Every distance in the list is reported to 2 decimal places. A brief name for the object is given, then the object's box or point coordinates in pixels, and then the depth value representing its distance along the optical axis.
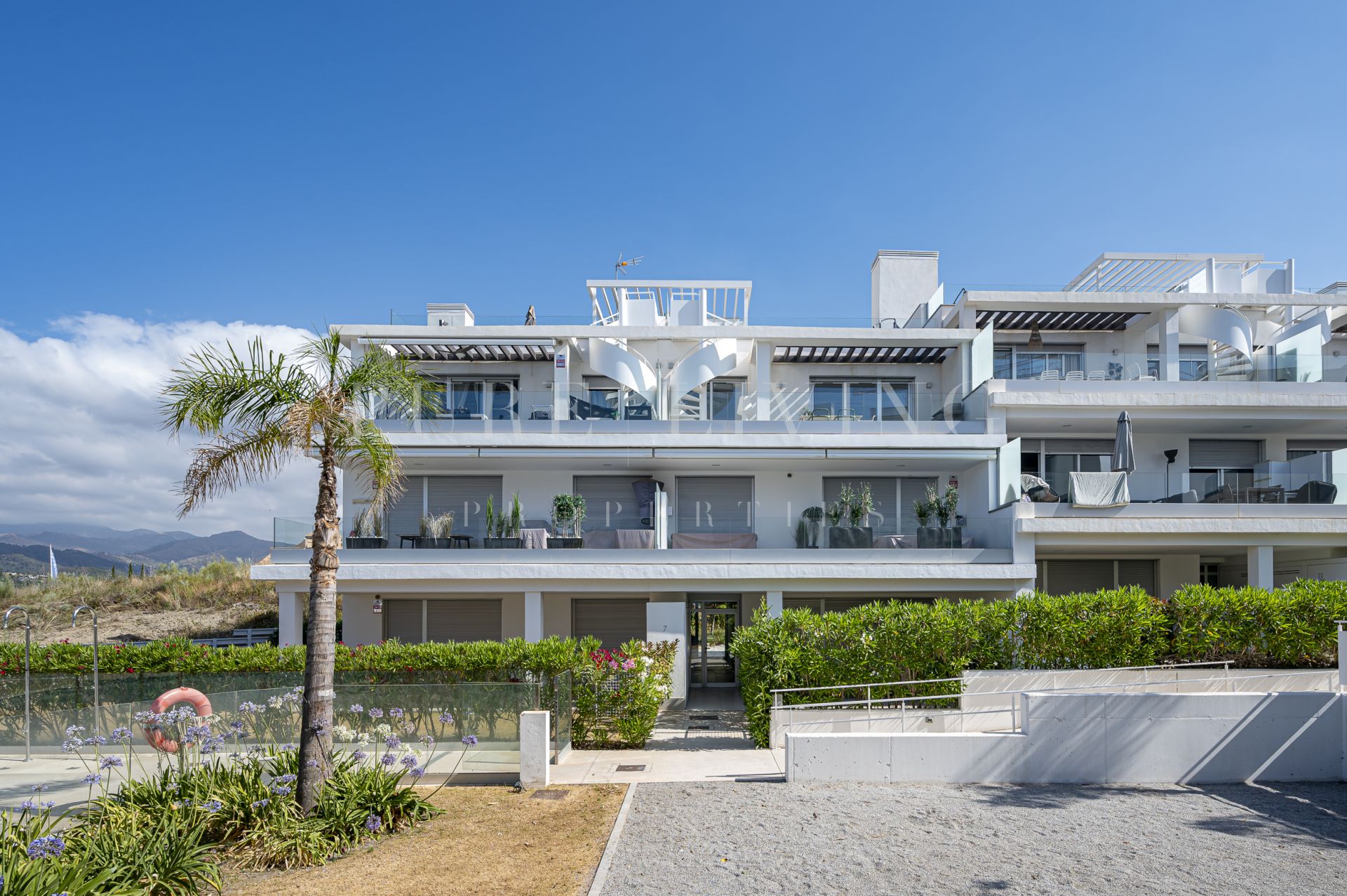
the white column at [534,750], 11.75
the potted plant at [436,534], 20.62
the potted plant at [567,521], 20.62
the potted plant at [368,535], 20.48
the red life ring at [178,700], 11.38
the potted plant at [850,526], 20.69
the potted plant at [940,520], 20.55
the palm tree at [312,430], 9.83
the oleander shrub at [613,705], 14.95
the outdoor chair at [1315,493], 20.38
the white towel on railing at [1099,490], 20.25
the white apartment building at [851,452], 20.42
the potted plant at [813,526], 20.75
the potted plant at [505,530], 20.67
